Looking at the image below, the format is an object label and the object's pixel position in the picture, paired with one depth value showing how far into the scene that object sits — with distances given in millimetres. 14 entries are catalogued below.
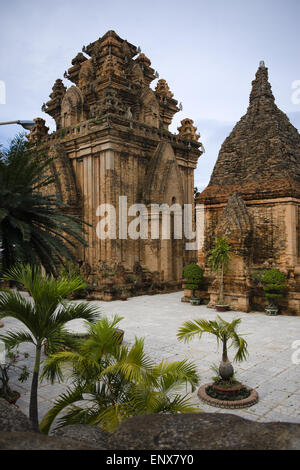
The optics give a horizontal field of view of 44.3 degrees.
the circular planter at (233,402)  6156
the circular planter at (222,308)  14773
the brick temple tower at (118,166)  19766
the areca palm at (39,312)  4758
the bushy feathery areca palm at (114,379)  4234
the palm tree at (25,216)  7176
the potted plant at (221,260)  14844
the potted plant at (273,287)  13844
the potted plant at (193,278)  16562
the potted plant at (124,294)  18492
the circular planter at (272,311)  14008
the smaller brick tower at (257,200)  14898
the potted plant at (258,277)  14789
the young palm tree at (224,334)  6199
